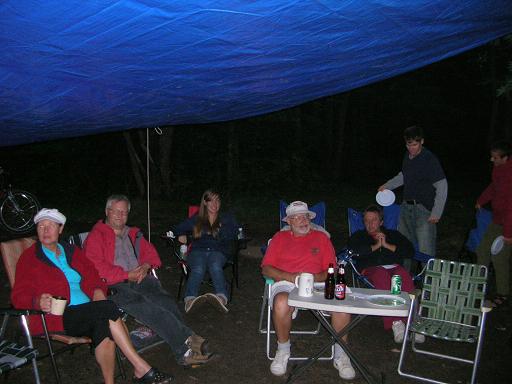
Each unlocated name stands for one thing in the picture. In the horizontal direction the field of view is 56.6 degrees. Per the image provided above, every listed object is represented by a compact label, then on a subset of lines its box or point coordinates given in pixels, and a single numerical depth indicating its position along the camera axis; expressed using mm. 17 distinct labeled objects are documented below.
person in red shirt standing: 4375
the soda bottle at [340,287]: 3086
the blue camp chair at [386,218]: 4770
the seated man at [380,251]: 4055
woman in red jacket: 3037
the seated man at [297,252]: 3711
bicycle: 8000
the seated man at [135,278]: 3489
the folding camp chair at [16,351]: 2674
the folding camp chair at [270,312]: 3645
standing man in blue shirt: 4516
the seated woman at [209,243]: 4500
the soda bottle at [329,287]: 3111
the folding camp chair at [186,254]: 4695
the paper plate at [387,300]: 3041
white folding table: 2918
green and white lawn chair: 3416
